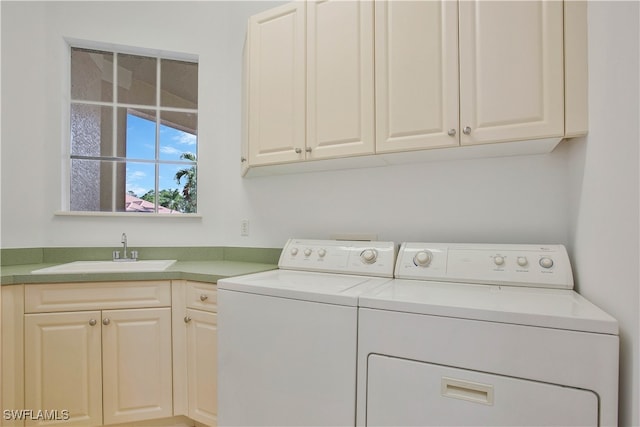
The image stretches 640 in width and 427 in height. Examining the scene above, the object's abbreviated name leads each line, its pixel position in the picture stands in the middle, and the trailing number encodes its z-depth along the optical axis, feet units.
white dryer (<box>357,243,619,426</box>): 2.65
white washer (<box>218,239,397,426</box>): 3.53
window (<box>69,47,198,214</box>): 7.37
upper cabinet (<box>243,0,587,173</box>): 3.90
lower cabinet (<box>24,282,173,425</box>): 5.04
